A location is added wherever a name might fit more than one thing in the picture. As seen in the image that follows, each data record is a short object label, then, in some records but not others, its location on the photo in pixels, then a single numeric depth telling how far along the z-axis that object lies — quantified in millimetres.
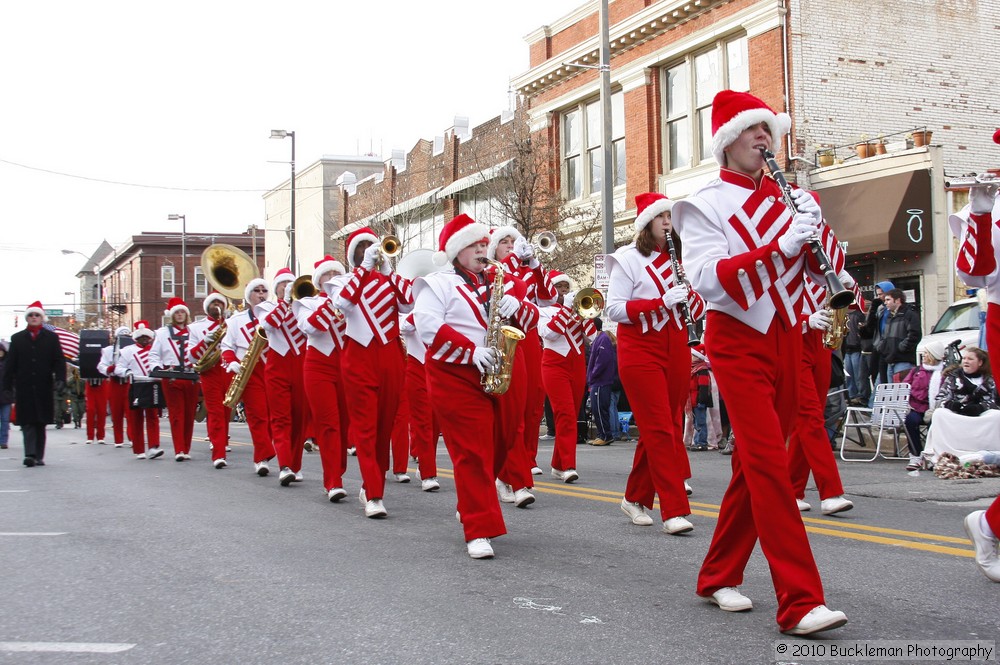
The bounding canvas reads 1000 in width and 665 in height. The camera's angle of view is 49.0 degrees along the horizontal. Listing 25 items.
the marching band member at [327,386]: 9500
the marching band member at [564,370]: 10852
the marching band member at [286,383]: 11148
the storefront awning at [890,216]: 20016
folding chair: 13055
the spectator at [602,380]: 16672
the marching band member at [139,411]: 16609
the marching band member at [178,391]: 15523
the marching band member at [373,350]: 8789
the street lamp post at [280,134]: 37625
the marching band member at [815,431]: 7691
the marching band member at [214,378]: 14031
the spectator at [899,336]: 14609
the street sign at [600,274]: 19606
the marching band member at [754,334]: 4375
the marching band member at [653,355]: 7211
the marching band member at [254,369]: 12594
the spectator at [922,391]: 11898
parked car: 16109
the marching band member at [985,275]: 5227
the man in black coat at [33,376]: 15039
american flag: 25431
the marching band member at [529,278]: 9086
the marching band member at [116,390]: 19297
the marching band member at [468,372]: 6629
